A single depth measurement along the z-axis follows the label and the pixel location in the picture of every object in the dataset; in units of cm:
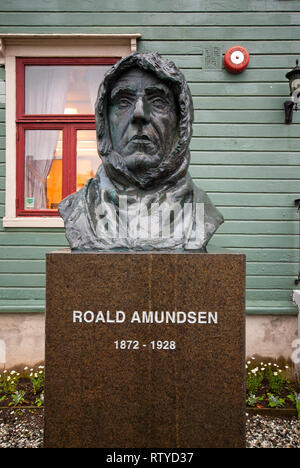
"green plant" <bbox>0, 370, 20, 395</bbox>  392
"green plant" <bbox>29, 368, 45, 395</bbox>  384
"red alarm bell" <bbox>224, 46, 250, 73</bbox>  439
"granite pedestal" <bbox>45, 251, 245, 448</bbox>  203
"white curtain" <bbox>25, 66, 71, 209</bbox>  475
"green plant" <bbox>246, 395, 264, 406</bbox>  362
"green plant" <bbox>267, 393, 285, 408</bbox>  357
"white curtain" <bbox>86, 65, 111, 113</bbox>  471
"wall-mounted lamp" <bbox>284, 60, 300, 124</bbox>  426
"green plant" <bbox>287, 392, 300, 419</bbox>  363
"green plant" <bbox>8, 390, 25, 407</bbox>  363
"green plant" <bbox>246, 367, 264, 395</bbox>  380
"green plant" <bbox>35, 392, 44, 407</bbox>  363
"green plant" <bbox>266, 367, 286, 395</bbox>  382
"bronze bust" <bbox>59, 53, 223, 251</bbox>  229
